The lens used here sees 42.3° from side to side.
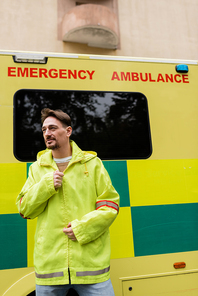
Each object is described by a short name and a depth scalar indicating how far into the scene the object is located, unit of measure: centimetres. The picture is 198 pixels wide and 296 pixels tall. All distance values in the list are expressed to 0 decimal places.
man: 177
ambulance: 248
